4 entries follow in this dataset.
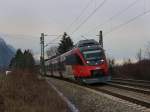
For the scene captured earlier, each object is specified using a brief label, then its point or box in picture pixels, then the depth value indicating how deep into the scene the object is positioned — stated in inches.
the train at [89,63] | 1354.6
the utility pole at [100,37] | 2145.7
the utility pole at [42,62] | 2939.7
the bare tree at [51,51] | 5963.6
